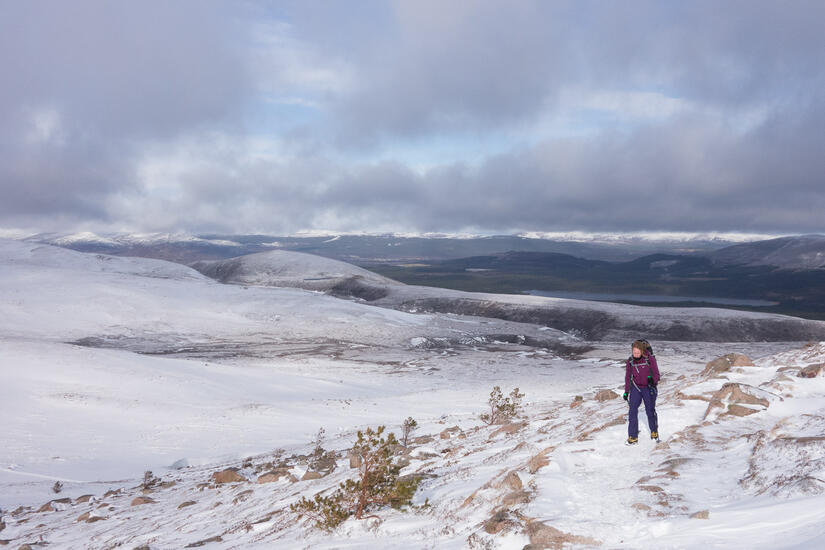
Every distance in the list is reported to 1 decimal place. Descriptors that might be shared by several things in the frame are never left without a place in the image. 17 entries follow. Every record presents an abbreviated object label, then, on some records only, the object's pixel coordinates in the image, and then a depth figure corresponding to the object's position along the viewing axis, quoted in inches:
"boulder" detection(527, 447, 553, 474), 312.3
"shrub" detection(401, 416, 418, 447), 612.5
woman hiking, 353.7
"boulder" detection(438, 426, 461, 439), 627.1
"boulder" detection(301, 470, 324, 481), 462.0
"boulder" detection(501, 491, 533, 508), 257.4
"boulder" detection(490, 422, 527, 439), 559.5
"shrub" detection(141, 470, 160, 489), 544.0
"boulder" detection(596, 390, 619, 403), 663.7
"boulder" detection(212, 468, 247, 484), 512.4
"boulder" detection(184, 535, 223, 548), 323.3
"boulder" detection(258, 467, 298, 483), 476.9
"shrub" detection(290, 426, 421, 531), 290.4
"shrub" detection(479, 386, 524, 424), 727.1
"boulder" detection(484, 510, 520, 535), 228.7
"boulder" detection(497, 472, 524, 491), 280.7
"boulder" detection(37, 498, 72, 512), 474.6
